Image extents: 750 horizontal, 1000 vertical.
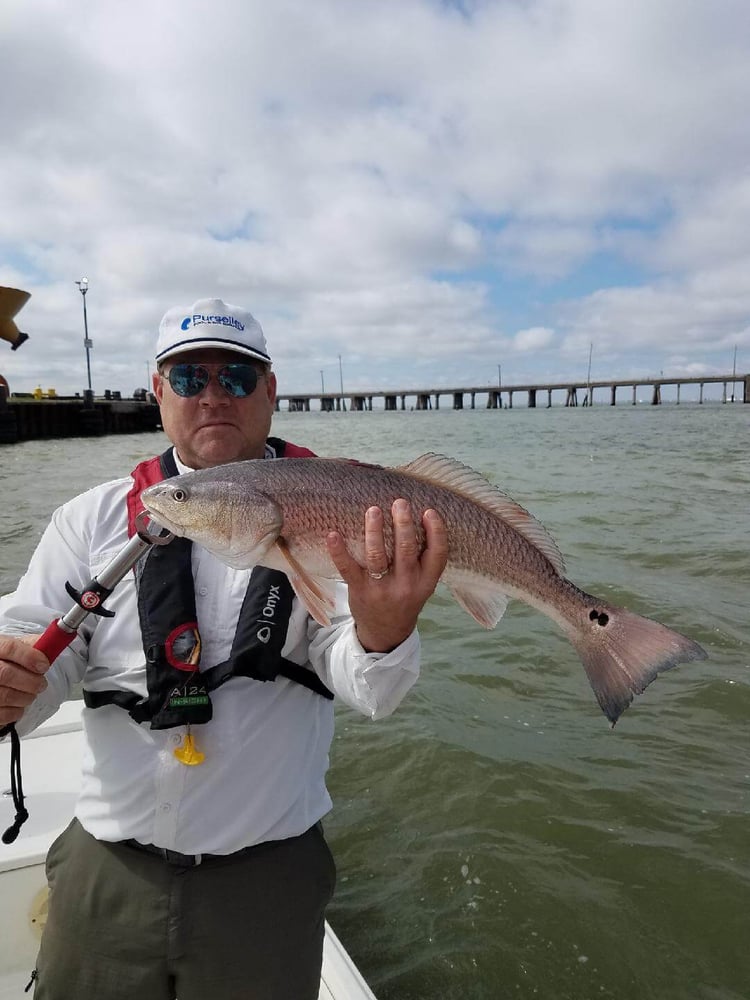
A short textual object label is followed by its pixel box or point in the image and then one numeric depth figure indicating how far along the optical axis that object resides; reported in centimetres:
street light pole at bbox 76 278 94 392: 4907
